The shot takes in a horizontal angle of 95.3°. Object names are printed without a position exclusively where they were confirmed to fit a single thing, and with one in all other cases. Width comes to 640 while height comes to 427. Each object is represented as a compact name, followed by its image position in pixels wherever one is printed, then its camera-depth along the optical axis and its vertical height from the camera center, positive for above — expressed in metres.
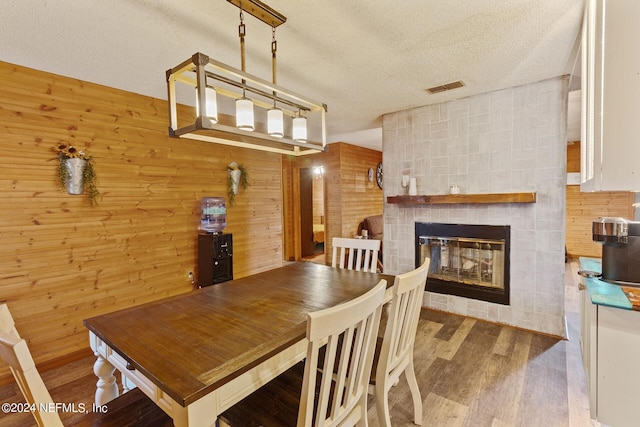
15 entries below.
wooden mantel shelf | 2.85 +0.01
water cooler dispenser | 3.27 -0.47
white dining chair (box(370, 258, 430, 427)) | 1.33 -0.69
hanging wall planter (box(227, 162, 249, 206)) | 3.80 +0.34
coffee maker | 1.76 -0.32
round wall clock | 6.95 +0.66
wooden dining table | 0.97 -0.56
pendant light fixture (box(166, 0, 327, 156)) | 1.35 +0.54
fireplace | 3.13 -0.68
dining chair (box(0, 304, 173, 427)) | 0.81 -0.61
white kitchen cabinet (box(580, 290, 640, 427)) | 1.52 -0.91
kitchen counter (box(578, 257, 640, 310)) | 1.51 -0.55
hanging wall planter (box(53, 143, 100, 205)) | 2.52 +0.35
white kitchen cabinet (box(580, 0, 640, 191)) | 1.37 +0.51
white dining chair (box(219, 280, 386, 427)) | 0.95 -0.74
